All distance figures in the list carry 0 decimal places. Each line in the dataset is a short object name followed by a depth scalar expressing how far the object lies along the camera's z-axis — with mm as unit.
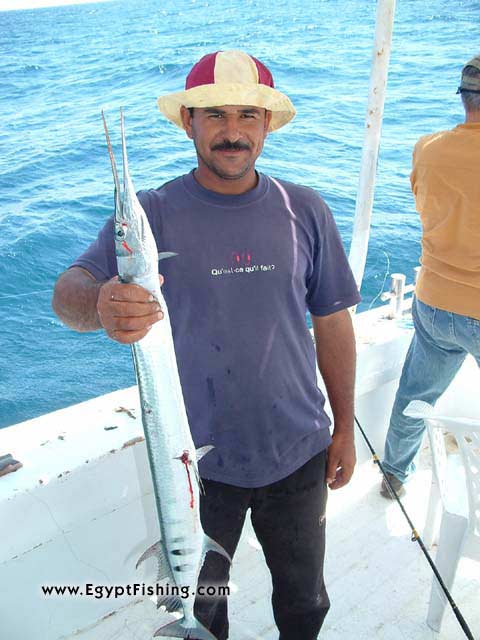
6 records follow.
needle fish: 1156
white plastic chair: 2053
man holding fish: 1639
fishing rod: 1780
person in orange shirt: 2346
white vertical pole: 2445
